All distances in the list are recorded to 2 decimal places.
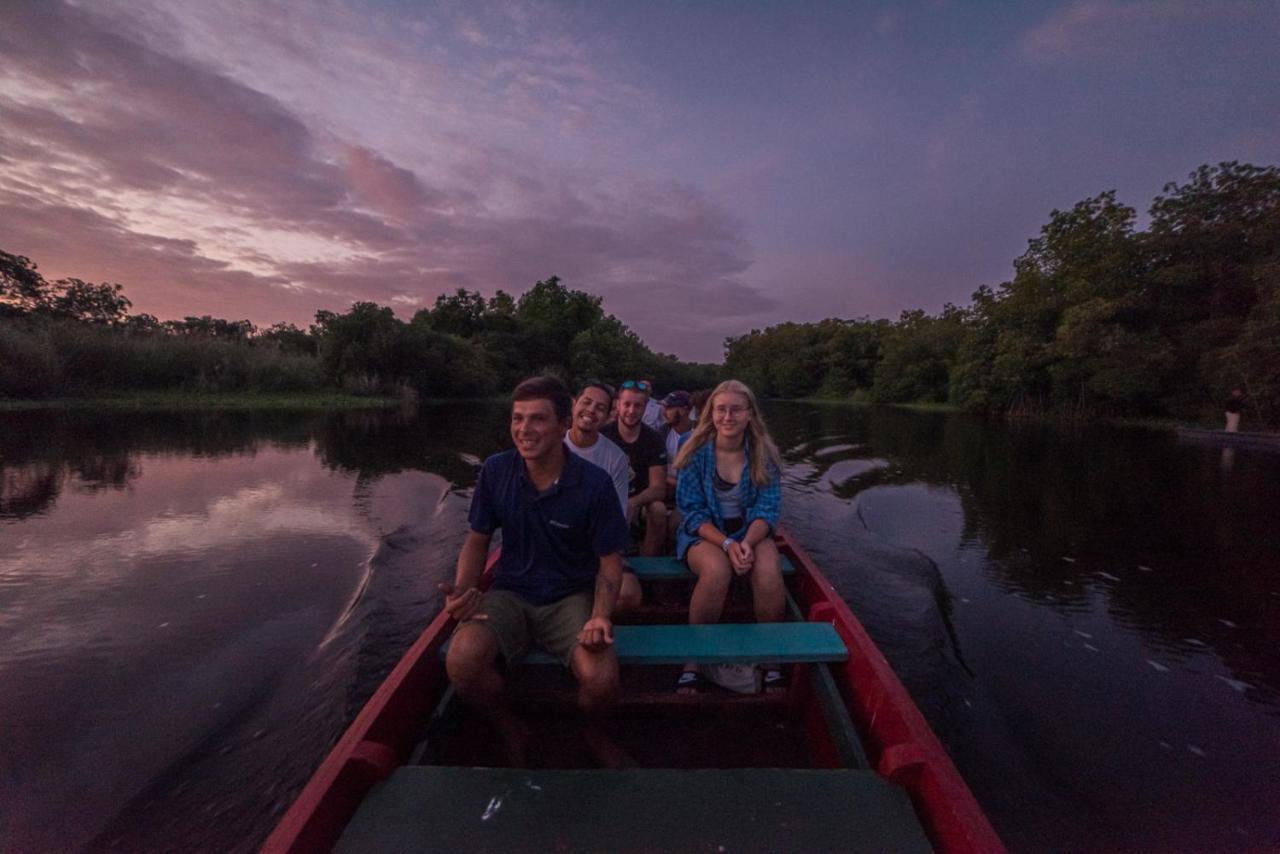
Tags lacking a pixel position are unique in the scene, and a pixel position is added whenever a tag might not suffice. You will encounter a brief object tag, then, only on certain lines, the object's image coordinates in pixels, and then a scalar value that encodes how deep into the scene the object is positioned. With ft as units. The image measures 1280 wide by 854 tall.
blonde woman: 9.45
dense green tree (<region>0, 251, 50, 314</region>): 85.87
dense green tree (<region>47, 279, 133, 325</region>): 97.96
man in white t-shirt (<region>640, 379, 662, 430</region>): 20.93
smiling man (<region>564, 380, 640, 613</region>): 10.86
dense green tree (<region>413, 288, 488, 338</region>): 142.41
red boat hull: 4.44
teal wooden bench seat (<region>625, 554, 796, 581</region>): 10.18
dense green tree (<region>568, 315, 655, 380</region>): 143.95
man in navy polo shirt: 6.79
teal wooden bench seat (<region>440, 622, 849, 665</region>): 6.72
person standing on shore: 56.39
